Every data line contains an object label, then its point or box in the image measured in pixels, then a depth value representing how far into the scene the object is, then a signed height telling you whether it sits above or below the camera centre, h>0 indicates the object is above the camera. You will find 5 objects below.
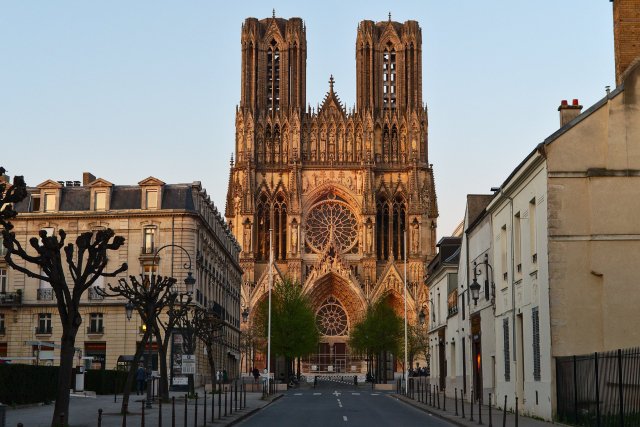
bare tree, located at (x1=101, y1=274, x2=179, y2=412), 32.04 +2.13
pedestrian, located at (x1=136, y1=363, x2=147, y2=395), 49.27 -0.67
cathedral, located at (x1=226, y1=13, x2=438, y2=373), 102.50 +18.64
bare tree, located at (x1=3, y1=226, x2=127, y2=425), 23.39 +1.61
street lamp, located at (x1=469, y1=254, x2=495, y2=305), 33.28 +2.76
